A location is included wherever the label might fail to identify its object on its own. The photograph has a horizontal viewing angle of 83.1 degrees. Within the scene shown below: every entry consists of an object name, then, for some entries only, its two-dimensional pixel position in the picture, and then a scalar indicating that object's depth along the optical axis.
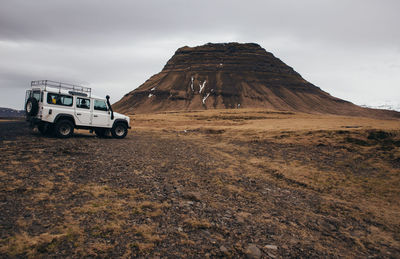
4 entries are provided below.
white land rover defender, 12.57
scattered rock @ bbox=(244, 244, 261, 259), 3.84
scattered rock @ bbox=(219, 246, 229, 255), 3.85
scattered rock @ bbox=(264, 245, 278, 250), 4.12
